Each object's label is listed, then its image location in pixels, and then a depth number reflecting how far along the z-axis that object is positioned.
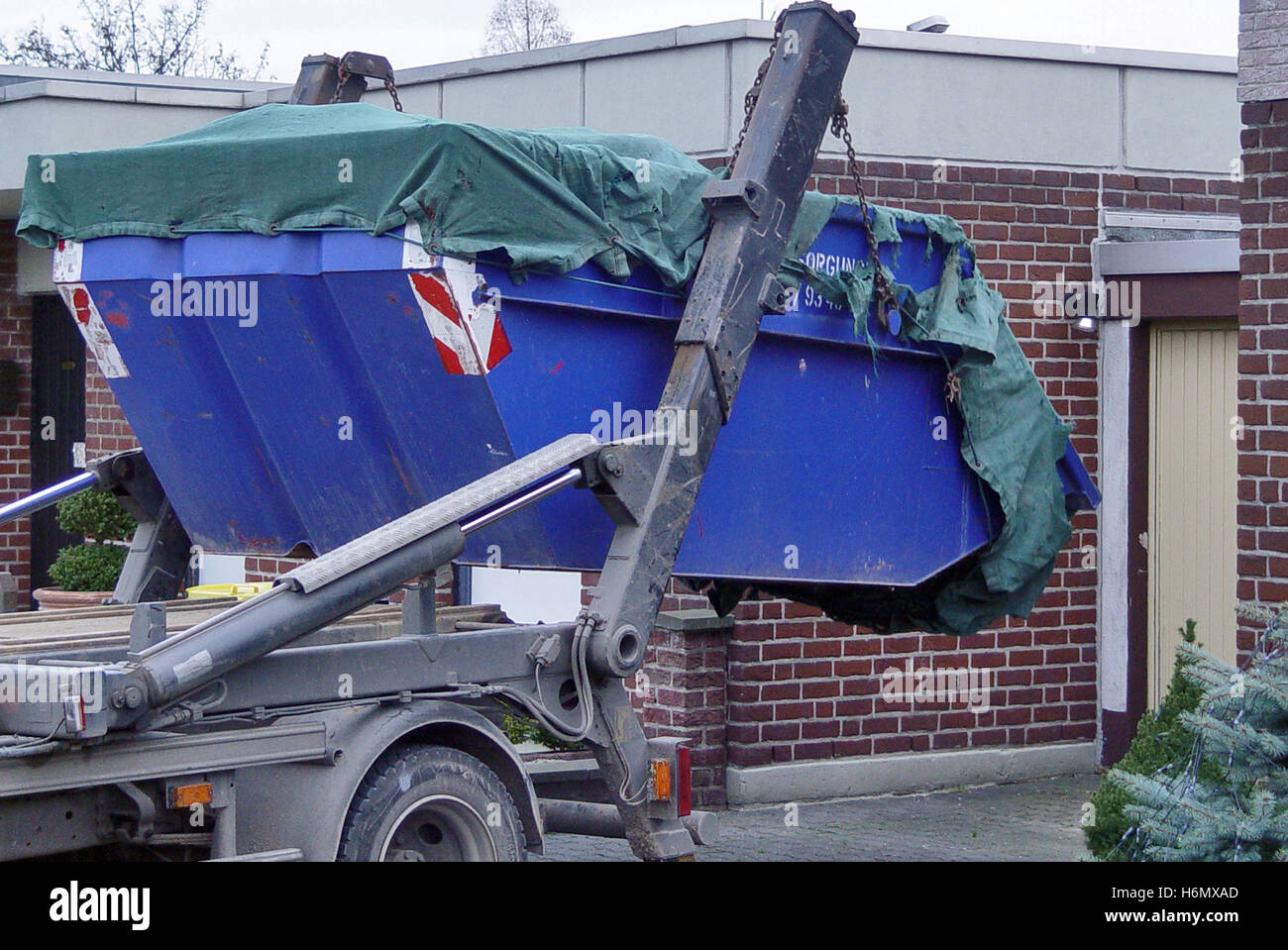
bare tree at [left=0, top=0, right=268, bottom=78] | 34.94
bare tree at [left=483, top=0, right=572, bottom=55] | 46.91
